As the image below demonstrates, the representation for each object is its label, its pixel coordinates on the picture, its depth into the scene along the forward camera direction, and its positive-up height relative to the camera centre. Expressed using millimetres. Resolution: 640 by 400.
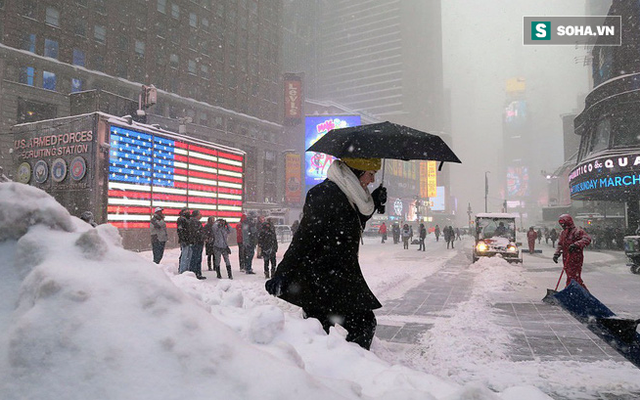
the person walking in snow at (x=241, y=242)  14023 -902
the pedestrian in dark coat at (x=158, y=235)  12274 -600
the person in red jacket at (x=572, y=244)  8289 -547
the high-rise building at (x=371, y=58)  173625 +65288
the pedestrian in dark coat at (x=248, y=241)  13633 -859
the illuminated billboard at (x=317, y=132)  59531 +12210
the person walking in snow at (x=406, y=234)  30209 -1264
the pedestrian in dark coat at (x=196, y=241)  11453 -707
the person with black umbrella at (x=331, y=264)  2826 -323
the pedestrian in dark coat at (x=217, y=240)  12567 -760
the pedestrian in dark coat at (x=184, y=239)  11391 -650
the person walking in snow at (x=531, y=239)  27656 -1432
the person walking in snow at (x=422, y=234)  29453 -1218
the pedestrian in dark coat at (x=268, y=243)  12734 -842
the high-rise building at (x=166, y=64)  34312 +15734
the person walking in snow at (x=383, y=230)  39466 -1292
